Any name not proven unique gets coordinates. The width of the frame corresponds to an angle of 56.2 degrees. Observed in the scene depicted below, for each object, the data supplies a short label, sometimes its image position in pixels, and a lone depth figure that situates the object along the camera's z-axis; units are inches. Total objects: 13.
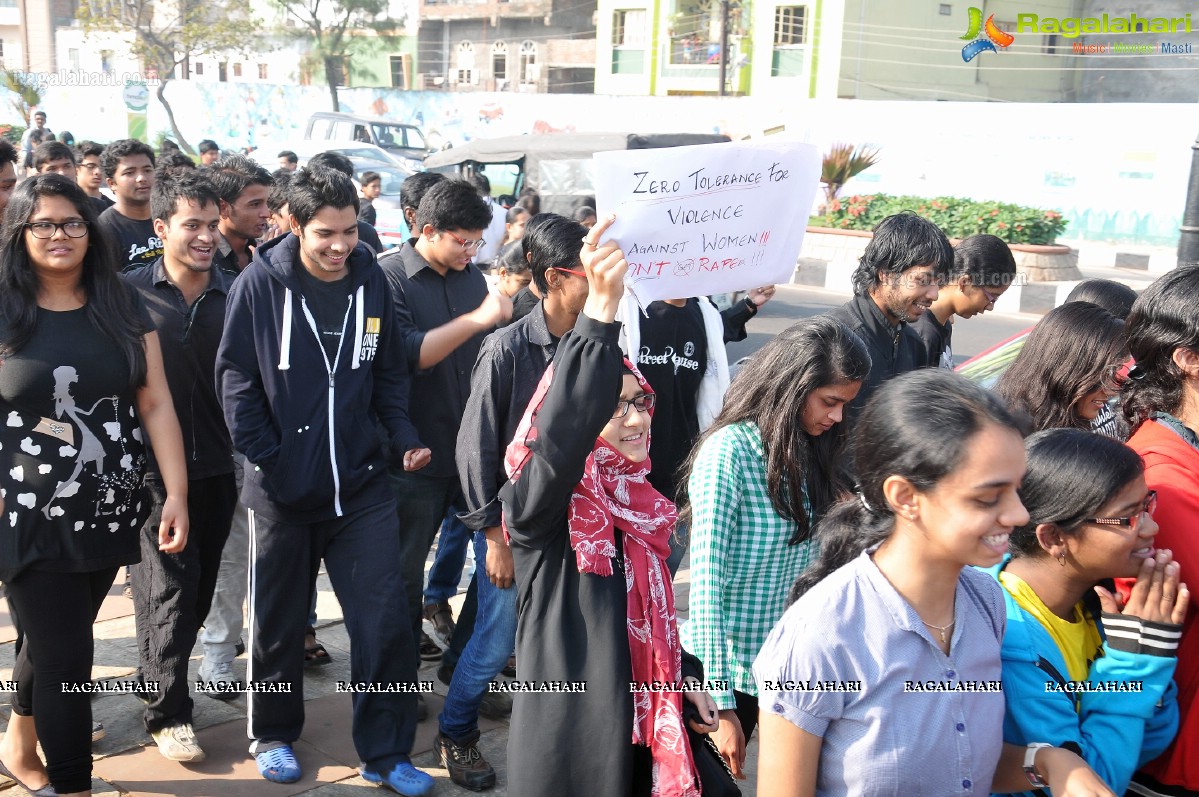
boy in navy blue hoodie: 136.5
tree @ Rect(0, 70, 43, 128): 1247.5
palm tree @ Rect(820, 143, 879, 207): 821.2
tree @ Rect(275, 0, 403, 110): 1718.8
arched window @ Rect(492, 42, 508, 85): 1878.7
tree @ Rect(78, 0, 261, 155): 1544.0
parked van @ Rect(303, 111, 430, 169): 874.8
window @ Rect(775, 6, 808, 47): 1314.0
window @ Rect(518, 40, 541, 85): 1828.2
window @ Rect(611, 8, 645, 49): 1512.1
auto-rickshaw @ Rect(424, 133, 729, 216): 642.8
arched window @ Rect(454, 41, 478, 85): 1915.6
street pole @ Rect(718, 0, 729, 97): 1284.4
